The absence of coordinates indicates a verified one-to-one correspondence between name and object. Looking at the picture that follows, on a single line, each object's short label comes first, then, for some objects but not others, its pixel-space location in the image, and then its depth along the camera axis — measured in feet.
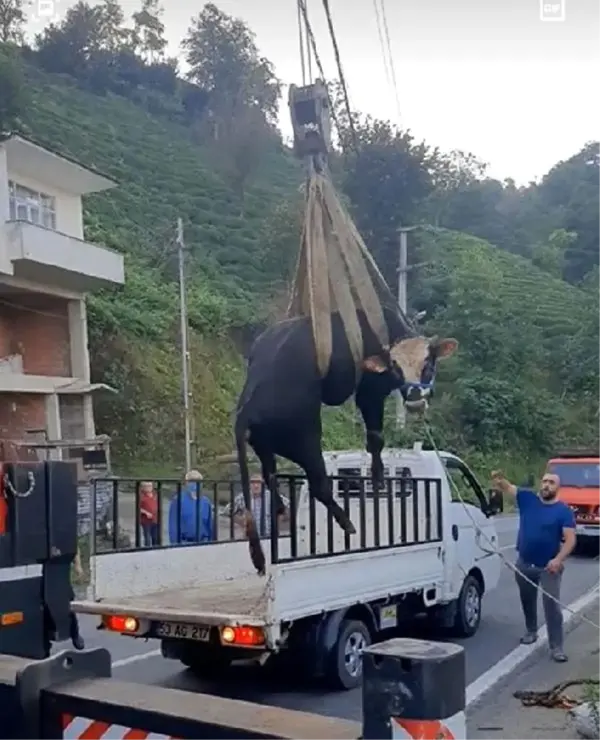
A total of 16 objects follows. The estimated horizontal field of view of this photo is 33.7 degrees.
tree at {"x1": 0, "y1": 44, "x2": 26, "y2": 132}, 113.29
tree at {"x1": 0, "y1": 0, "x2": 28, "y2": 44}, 178.81
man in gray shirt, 19.94
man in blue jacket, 29.91
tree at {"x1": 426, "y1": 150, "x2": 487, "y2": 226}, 125.25
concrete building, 72.95
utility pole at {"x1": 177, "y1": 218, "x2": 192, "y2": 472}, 78.26
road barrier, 7.79
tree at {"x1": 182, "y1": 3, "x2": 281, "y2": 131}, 125.18
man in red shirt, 29.76
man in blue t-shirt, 28.78
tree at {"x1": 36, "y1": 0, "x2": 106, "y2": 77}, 214.69
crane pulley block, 13.24
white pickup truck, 23.17
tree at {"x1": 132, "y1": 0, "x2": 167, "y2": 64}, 215.51
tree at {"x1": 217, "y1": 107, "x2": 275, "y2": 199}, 167.84
